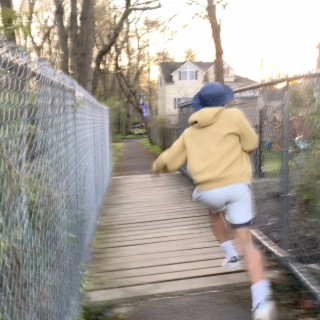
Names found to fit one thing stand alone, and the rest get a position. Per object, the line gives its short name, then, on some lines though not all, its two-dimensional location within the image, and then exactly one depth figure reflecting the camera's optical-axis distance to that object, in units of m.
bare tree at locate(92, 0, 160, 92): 17.05
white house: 56.09
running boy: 3.62
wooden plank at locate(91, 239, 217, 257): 5.67
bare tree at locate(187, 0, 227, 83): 13.10
